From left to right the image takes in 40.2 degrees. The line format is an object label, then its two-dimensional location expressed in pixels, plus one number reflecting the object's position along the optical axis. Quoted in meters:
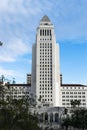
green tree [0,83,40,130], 18.57
